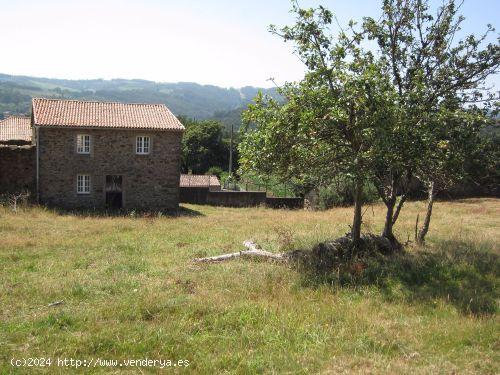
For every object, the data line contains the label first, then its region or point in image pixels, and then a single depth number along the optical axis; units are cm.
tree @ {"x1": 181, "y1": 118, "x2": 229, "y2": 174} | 6059
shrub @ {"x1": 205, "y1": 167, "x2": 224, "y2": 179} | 5706
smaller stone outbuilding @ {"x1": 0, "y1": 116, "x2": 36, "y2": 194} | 2459
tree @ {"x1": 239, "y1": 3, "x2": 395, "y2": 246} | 957
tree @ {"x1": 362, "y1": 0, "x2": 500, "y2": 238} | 1157
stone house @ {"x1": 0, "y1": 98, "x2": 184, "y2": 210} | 2577
